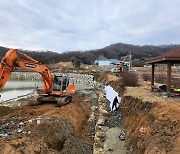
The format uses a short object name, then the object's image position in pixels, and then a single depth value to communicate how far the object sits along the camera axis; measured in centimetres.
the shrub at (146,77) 2092
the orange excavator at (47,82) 813
